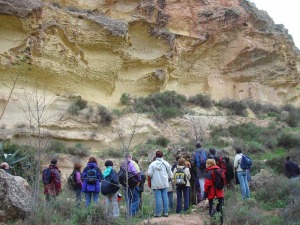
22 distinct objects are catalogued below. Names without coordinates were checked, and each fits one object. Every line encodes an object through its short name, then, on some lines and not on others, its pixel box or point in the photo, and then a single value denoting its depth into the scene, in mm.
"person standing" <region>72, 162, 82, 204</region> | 8469
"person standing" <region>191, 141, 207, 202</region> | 9078
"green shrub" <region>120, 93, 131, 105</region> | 19031
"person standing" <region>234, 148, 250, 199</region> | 9117
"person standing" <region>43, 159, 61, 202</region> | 8305
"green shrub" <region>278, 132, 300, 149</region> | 17016
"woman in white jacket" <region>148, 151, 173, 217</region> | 7992
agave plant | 11305
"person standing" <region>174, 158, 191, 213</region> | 8391
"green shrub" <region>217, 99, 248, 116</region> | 21375
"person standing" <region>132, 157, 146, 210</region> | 8570
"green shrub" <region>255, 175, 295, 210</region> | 8828
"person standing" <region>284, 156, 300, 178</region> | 10547
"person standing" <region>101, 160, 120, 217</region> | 7586
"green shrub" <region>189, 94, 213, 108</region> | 21047
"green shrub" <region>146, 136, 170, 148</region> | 16500
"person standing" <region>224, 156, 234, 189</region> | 9000
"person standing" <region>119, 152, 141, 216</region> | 7703
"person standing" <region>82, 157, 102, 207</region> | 8148
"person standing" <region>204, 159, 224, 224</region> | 7289
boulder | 6629
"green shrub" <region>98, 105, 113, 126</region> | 16762
